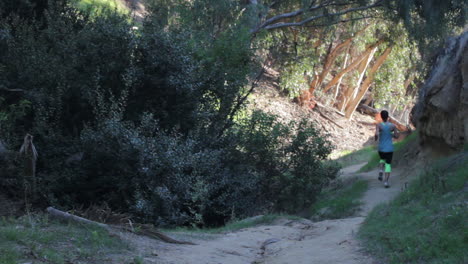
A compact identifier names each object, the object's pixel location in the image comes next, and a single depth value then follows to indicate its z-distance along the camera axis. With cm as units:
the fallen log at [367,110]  4491
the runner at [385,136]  1423
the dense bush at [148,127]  1370
